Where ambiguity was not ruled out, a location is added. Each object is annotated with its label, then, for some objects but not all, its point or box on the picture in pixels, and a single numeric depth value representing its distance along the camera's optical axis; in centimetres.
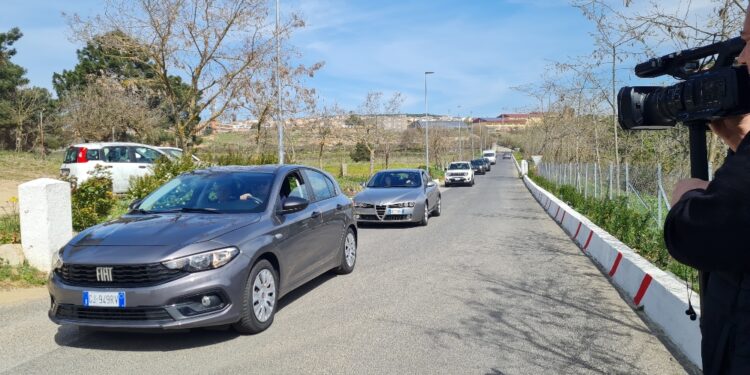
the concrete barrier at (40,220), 746
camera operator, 168
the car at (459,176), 3409
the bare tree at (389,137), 4028
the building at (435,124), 6450
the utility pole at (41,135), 3335
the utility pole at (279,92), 1646
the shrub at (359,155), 6315
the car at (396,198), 1296
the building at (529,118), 3516
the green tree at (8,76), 3716
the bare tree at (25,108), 3675
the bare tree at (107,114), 3122
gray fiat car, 461
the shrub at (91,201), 902
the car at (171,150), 1890
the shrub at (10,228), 796
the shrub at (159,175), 1089
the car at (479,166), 5541
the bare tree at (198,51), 1352
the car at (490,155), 7556
